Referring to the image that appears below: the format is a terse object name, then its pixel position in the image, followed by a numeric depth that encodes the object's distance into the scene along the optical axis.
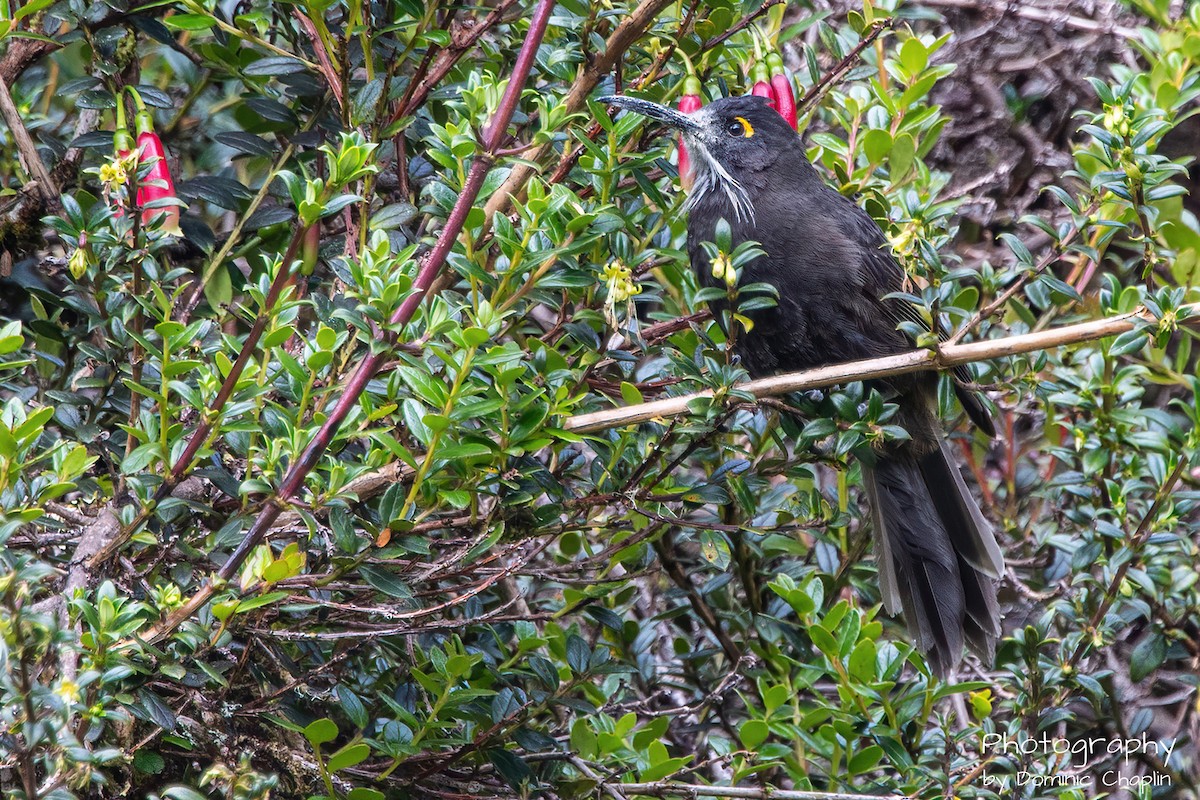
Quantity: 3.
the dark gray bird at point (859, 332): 7.82
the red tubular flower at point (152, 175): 5.55
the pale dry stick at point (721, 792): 5.59
